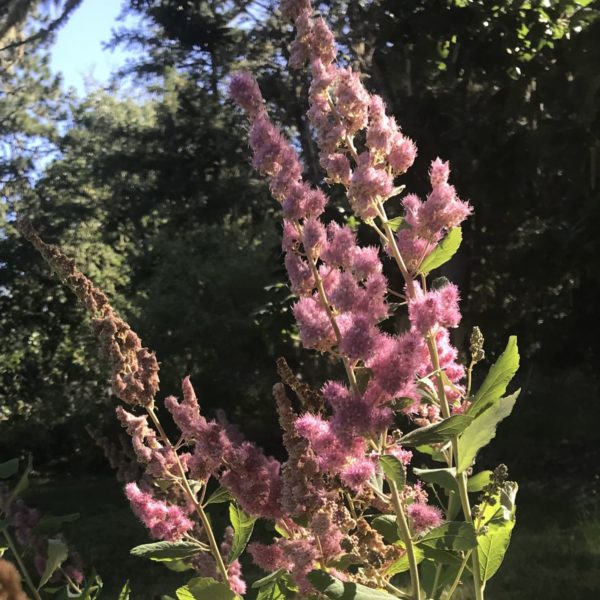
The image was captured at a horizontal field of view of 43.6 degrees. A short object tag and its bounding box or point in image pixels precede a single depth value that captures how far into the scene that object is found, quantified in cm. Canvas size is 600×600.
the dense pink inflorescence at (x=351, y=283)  107
